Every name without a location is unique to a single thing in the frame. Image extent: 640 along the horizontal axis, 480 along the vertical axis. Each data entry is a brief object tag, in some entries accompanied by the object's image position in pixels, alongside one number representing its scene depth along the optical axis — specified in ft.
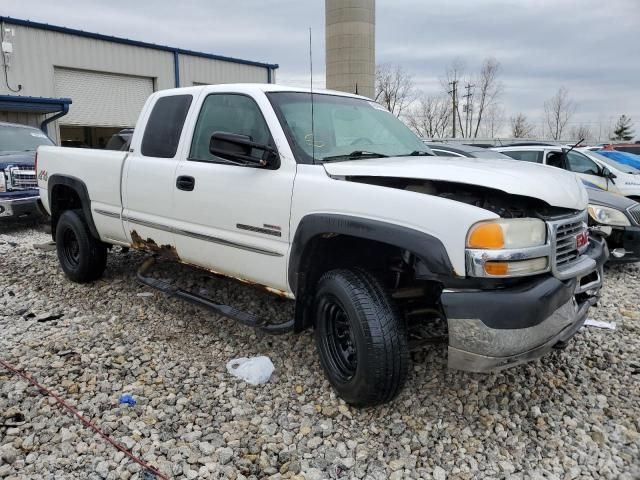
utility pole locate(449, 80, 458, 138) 174.35
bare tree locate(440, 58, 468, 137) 174.37
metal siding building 58.75
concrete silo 106.22
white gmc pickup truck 8.33
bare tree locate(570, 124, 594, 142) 191.83
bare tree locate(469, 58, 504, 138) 178.09
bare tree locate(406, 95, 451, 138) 179.63
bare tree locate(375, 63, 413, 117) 149.38
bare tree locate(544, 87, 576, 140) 189.57
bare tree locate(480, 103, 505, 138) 180.00
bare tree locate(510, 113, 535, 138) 197.86
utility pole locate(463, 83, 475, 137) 178.94
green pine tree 232.32
